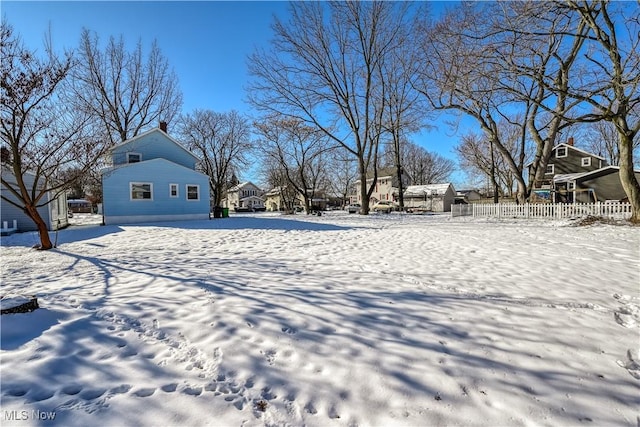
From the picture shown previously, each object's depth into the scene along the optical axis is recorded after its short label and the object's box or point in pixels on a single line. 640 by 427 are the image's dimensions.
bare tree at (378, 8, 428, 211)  21.14
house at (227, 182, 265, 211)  63.19
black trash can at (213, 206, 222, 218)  24.24
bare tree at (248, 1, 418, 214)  20.98
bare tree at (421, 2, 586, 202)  10.07
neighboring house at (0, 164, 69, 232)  13.05
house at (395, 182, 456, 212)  42.03
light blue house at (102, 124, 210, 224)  16.59
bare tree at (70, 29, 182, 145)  24.02
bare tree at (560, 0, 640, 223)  8.62
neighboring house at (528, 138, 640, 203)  25.52
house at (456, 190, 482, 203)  53.22
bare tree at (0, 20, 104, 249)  7.92
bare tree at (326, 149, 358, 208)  55.28
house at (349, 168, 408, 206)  53.38
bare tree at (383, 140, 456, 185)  60.91
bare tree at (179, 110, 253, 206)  30.97
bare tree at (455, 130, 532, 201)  31.89
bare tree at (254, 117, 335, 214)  24.75
